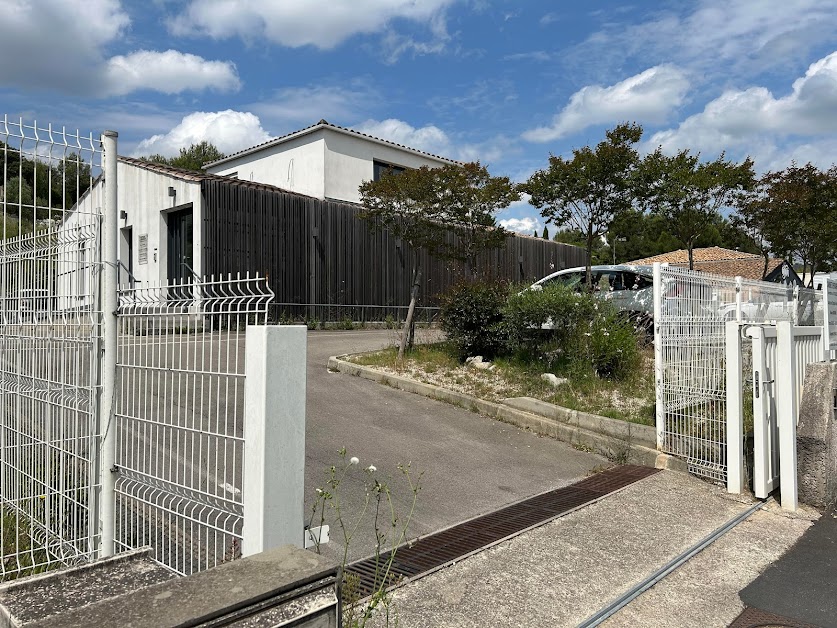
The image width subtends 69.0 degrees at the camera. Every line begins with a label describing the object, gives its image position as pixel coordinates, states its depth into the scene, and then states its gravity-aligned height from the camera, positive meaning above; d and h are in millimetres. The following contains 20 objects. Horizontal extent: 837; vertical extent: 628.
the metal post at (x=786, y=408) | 5574 -880
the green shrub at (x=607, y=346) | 9281 -467
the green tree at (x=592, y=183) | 12195 +2734
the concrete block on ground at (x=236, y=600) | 1737 -851
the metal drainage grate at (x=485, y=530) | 4094 -1699
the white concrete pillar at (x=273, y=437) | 2535 -509
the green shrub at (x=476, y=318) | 10367 -34
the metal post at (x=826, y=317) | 7335 -34
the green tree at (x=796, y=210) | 14063 +2454
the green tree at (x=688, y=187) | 12656 +2780
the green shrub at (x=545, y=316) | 9594 -4
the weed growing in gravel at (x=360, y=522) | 3021 -1624
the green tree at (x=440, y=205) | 11164 +2088
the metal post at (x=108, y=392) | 3400 -414
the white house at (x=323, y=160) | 20406 +5565
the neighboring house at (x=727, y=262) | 28188 +2654
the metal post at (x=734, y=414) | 5840 -953
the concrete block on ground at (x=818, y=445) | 5645 -1224
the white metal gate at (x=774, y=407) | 5613 -882
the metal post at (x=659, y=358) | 6453 -468
